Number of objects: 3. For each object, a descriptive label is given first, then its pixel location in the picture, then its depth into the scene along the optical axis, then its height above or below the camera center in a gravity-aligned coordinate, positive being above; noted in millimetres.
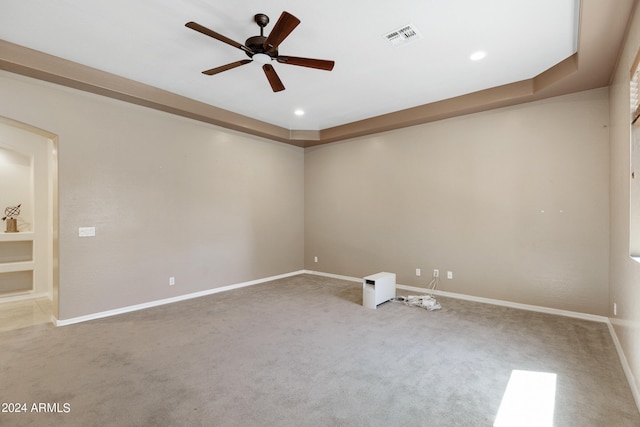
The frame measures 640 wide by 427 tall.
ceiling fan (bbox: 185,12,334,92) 2310 +1467
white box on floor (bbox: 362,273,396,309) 4164 -1103
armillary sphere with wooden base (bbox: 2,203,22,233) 4918 -52
